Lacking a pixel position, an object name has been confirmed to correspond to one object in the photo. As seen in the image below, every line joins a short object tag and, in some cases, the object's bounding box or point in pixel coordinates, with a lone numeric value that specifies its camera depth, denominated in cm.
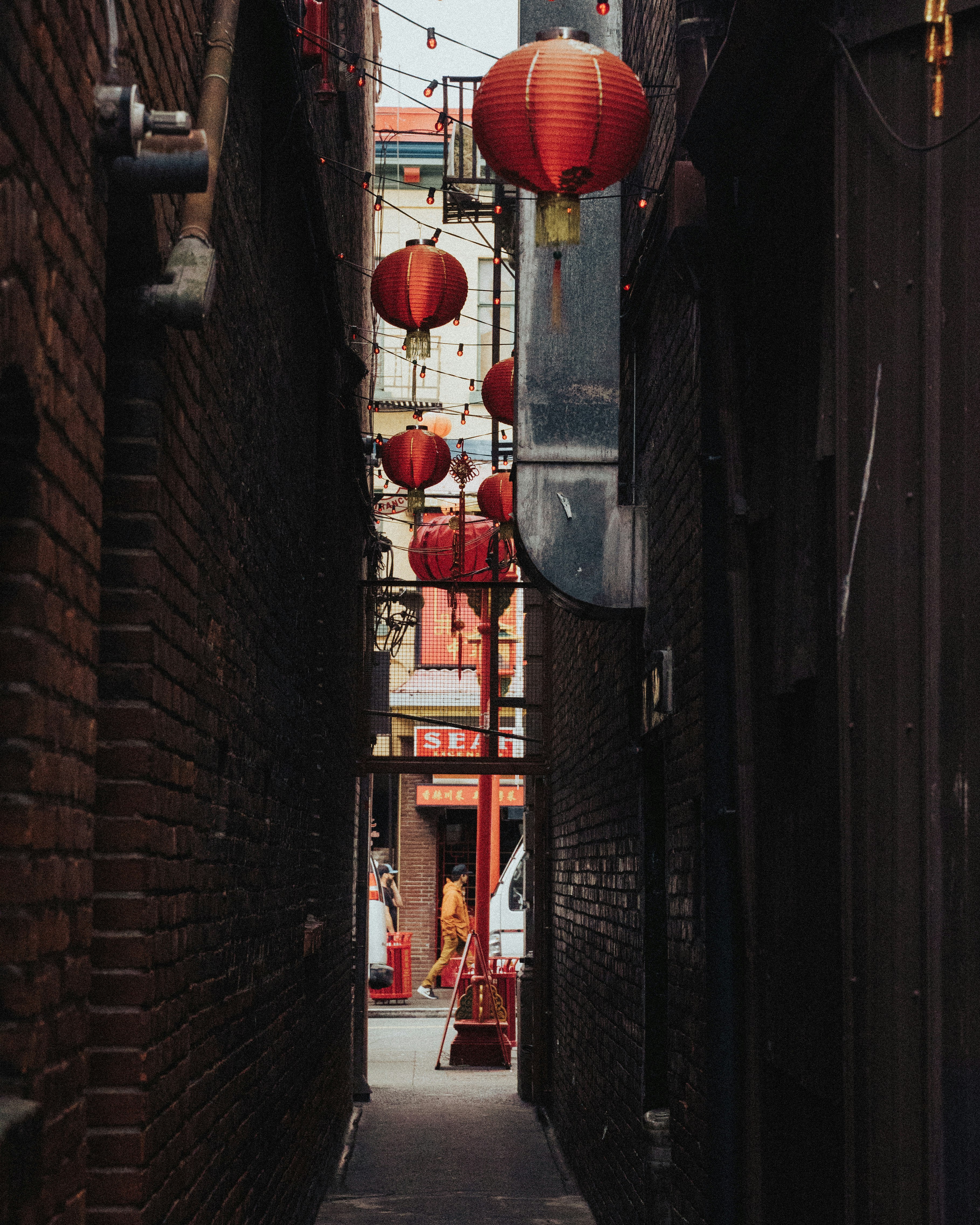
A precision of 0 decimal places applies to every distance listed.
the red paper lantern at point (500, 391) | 1031
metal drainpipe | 322
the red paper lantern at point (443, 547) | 1347
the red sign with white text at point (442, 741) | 2150
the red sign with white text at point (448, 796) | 2698
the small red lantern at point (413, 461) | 1126
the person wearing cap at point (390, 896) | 2366
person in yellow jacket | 2138
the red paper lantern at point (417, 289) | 874
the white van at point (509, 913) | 2242
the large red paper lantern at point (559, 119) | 541
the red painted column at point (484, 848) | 1761
